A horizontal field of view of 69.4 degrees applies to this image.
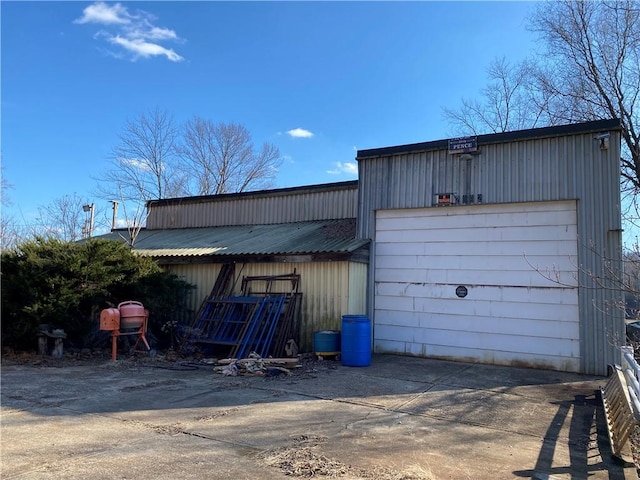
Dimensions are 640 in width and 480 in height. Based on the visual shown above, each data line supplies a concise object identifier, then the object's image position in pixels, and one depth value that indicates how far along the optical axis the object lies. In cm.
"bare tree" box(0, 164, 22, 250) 2646
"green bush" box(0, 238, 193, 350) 1059
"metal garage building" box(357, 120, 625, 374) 912
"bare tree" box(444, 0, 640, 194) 1902
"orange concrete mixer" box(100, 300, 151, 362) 1018
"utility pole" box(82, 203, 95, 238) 2300
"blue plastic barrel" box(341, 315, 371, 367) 943
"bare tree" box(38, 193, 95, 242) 2909
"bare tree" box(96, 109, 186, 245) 2586
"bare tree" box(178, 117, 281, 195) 3309
